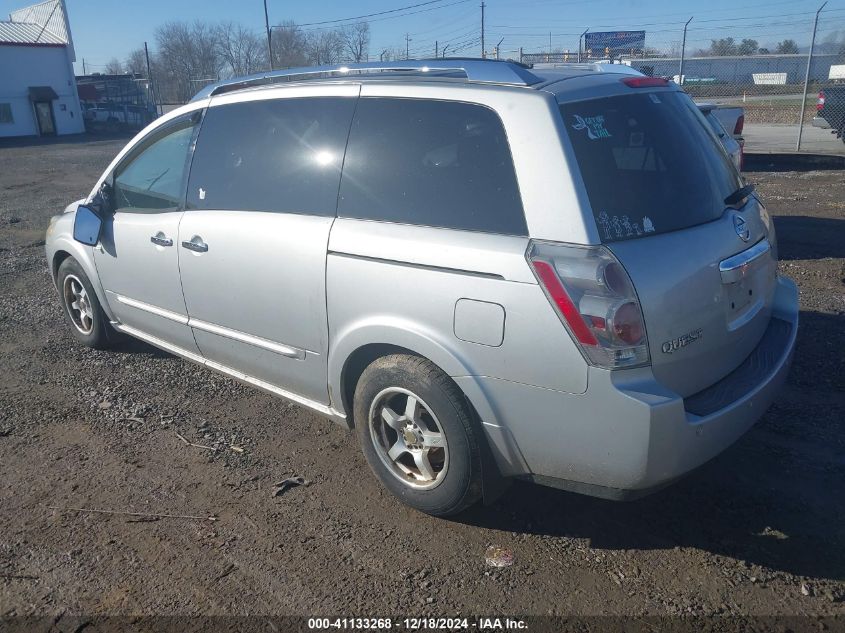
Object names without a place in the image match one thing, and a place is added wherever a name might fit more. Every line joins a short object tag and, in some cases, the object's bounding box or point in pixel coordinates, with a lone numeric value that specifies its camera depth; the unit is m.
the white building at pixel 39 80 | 39.03
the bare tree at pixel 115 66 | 79.29
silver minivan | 2.76
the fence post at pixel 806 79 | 14.75
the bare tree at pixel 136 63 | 65.50
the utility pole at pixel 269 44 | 17.84
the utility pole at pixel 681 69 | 15.70
